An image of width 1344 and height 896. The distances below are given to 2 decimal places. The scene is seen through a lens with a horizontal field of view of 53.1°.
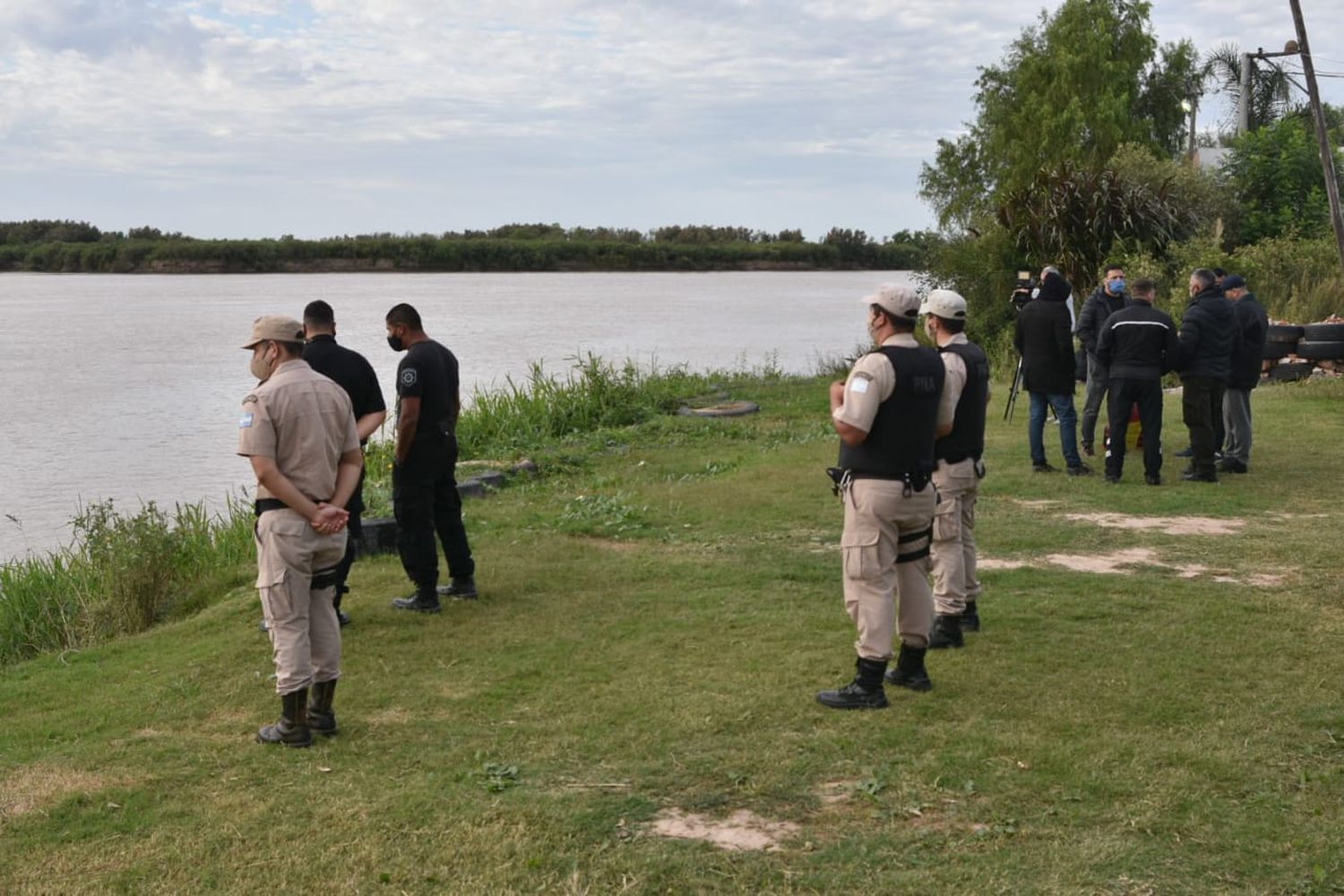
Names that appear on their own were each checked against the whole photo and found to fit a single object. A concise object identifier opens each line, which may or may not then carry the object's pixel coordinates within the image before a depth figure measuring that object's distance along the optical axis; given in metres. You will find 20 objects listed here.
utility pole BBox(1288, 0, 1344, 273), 19.69
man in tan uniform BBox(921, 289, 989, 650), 6.90
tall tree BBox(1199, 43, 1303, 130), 48.88
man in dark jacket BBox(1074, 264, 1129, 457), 12.42
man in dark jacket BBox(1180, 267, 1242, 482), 11.73
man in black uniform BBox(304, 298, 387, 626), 7.58
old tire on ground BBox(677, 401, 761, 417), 19.31
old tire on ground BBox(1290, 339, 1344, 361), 19.09
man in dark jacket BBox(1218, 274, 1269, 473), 12.20
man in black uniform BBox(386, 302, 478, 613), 7.99
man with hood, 11.85
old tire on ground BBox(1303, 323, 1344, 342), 19.16
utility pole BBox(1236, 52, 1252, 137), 42.03
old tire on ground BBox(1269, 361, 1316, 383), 19.47
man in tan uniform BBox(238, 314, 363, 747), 5.59
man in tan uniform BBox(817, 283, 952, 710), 5.73
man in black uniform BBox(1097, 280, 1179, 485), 11.27
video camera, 13.90
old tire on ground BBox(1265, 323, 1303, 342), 19.56
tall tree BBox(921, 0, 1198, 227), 46.38
